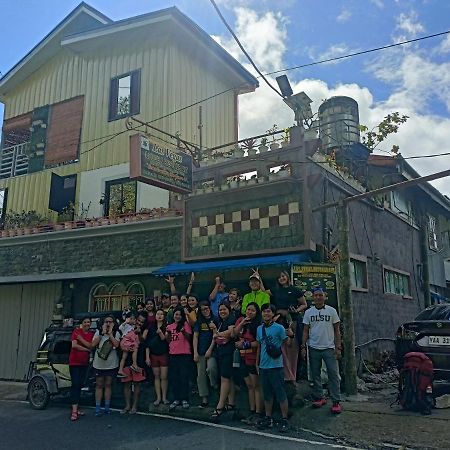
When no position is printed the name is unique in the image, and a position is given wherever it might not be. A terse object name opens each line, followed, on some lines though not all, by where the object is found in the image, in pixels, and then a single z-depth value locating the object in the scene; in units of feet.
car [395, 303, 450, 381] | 24.95
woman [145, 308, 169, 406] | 26.40
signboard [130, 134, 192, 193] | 34.58
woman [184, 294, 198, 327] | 26.32
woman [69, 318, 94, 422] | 26.91
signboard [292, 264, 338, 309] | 30.89
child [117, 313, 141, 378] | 26.73
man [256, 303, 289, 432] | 21.77
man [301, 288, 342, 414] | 23.80
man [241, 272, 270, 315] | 26.66
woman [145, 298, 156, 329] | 27.48
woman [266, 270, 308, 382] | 25.09
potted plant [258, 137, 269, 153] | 36.07
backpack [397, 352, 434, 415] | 22.58
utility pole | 28.32
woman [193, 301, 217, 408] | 25.39
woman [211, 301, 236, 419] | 23.43
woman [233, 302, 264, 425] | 23.12
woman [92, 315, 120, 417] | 26.66
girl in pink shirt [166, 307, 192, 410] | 25.90
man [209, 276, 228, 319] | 29.19
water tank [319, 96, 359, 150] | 46.52
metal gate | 47.34
